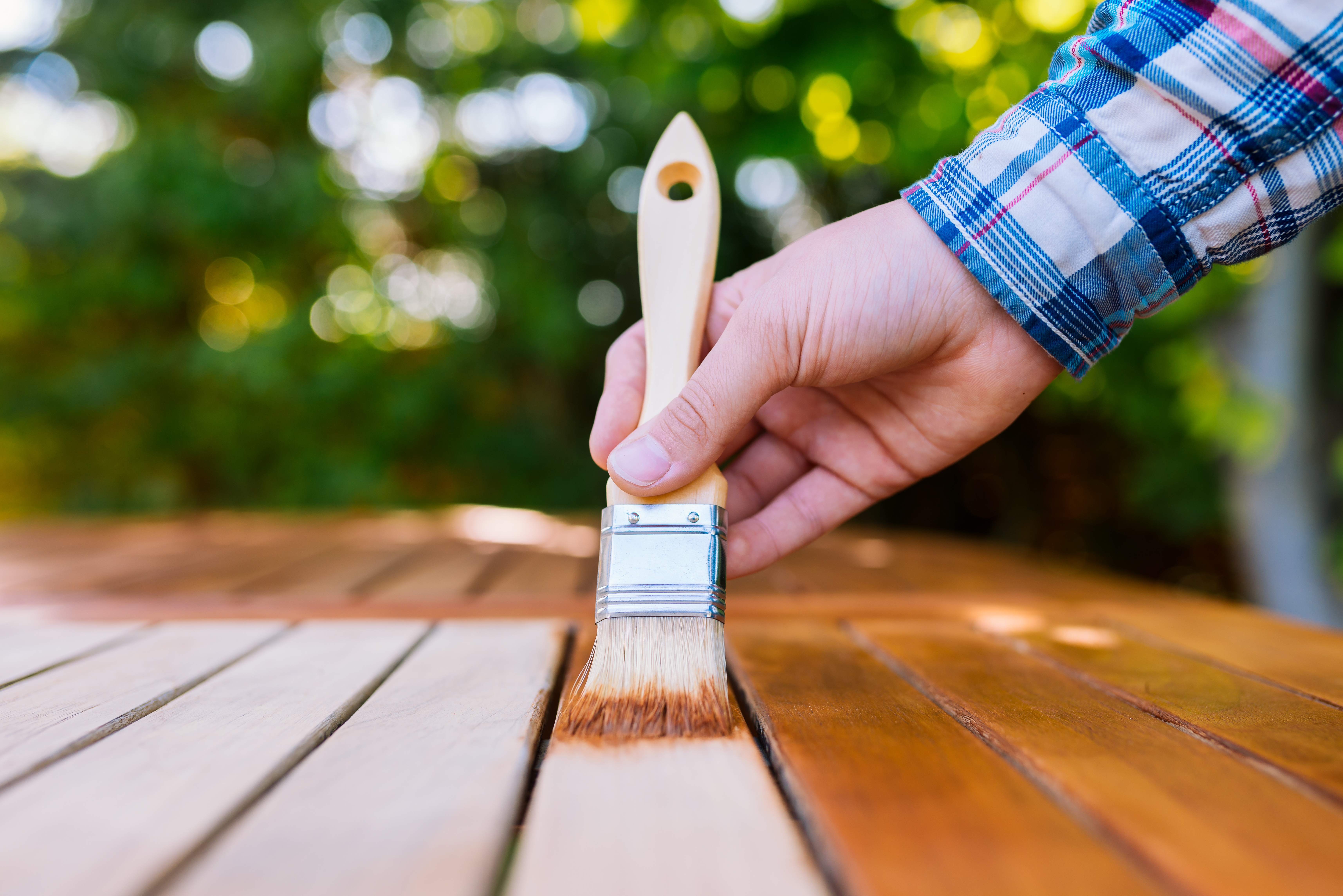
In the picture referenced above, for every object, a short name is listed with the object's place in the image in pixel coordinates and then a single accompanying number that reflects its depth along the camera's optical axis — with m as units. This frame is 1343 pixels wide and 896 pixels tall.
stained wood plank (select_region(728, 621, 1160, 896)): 0.27
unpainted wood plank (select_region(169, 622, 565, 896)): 0.28
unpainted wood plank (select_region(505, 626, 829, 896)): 0.27
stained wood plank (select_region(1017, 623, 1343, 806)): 0.34
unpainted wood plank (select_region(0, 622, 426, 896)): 0.28
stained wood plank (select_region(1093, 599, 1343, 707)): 0.43
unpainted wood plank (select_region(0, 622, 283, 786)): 0.35
